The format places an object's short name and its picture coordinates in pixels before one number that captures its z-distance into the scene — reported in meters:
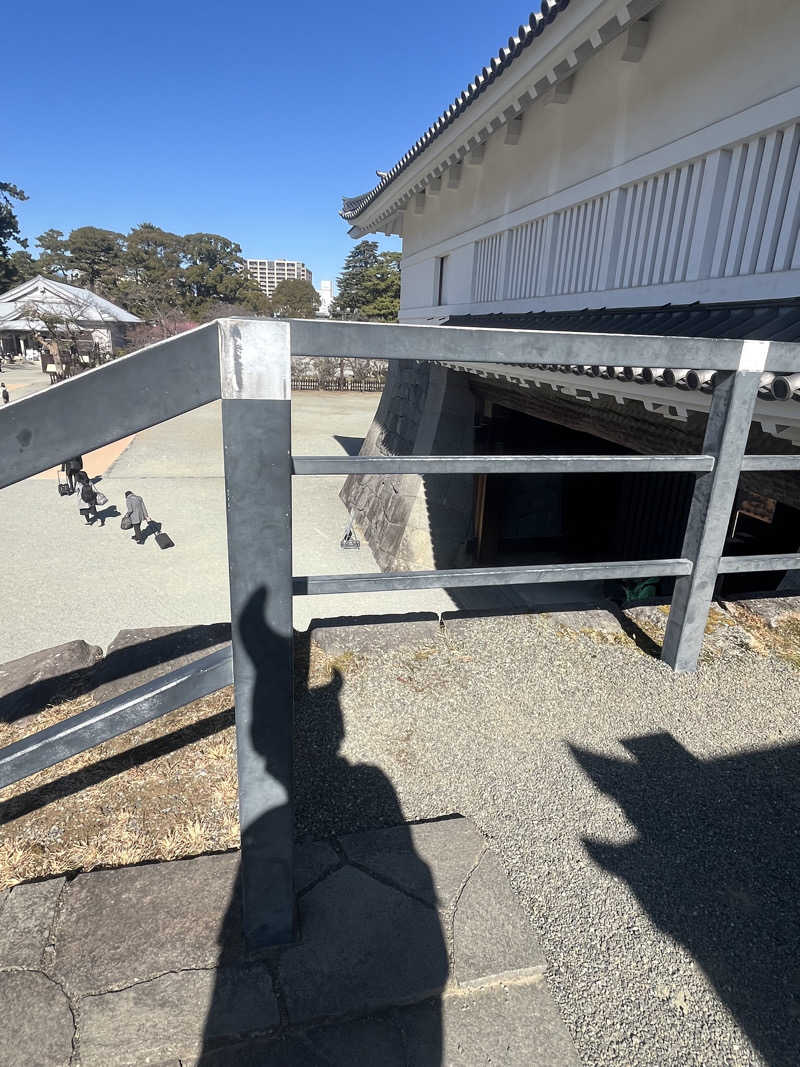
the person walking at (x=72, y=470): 11.61
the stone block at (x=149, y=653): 2.28
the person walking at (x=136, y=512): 10.48
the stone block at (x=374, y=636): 2.41
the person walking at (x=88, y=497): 11.34
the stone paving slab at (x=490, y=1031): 1.15
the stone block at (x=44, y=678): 2.20
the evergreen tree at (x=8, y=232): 37.81
